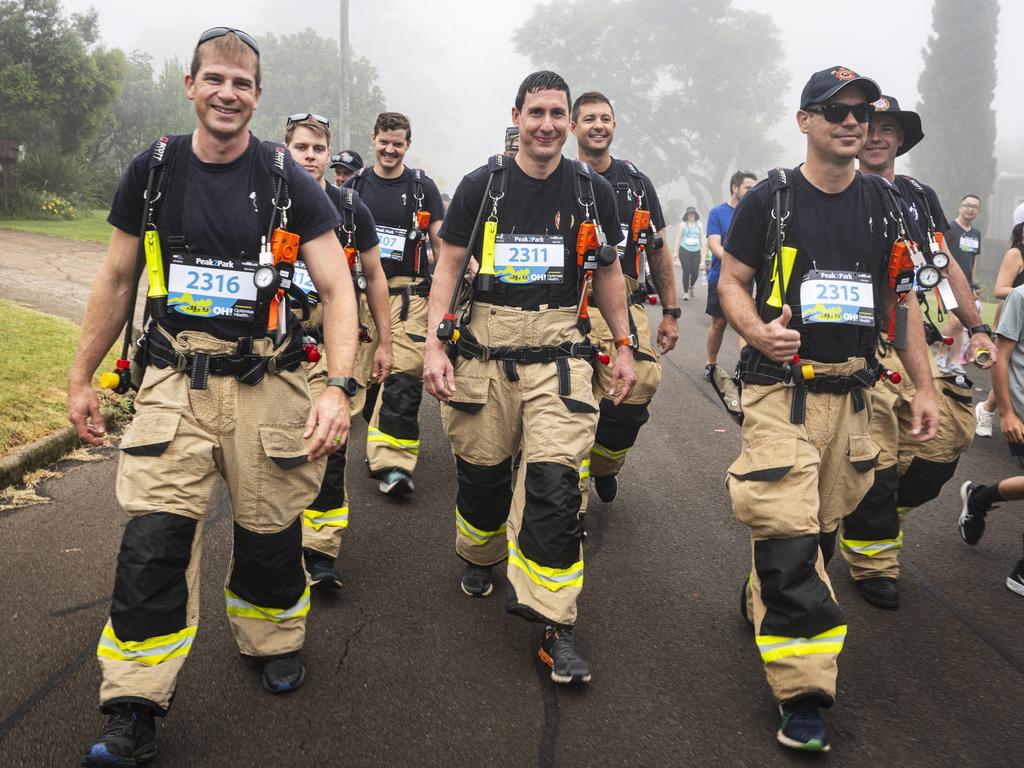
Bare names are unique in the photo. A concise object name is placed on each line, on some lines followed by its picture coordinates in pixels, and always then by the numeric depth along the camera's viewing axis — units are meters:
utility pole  21.67
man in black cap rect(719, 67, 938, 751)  3.21
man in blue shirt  9.49
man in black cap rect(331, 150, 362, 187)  6.84
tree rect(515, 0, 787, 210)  62.31
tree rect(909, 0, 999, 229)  36.81
